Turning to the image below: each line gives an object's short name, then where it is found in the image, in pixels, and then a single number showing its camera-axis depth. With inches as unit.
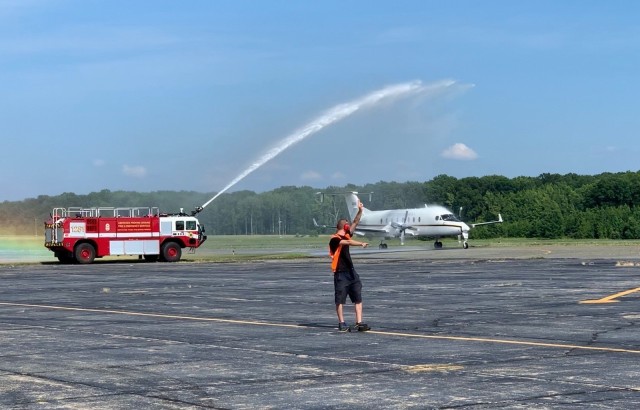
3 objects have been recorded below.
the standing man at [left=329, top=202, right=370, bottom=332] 781.9
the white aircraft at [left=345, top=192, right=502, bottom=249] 3174.2
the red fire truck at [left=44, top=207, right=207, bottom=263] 2448.3
